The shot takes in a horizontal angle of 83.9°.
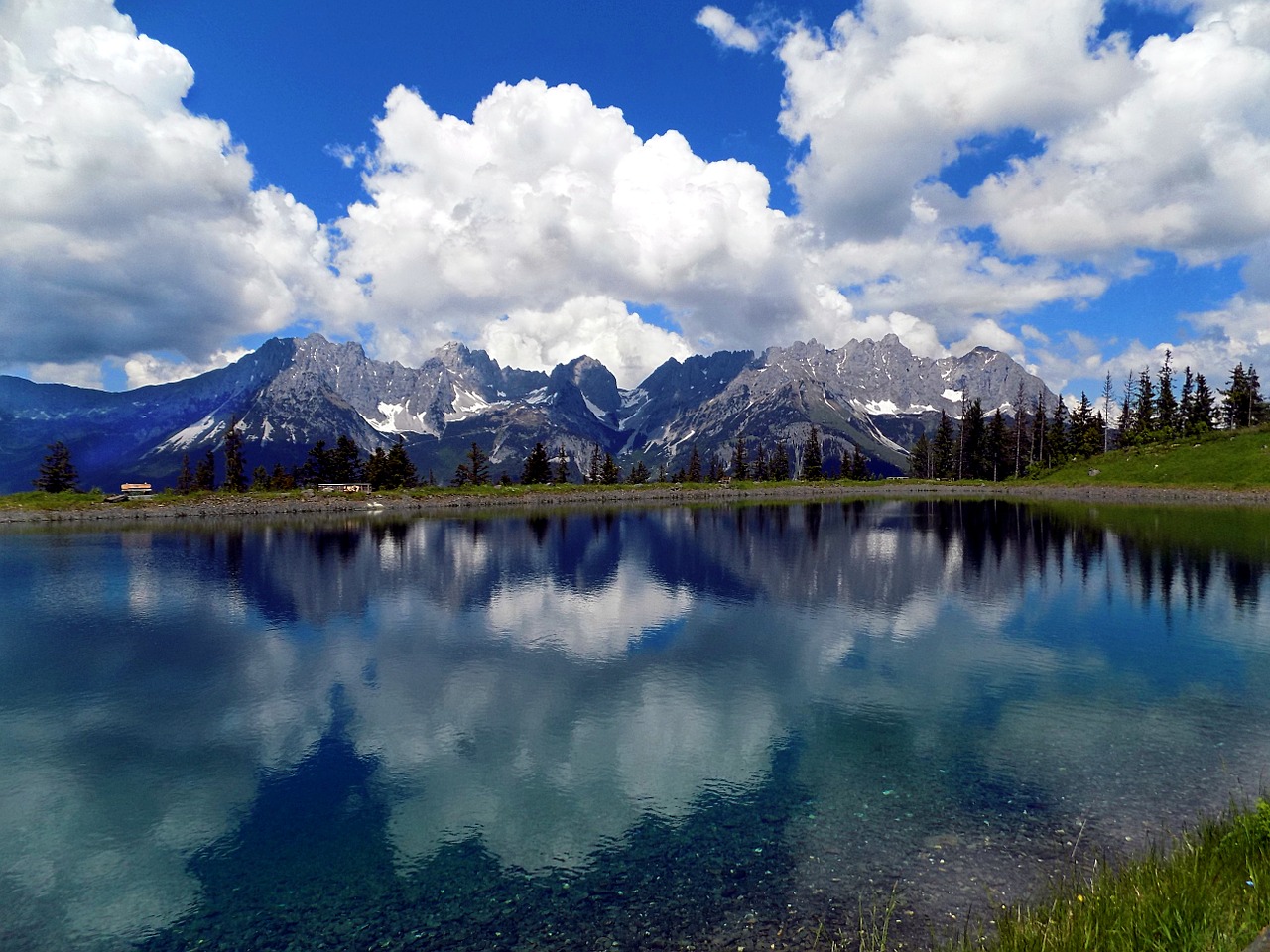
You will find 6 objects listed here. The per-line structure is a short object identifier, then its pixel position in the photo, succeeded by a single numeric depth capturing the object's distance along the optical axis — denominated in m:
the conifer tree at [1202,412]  179.88
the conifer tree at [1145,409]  197.12
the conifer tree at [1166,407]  191.50
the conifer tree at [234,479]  195.12
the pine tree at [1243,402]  187.62
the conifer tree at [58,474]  175.38
